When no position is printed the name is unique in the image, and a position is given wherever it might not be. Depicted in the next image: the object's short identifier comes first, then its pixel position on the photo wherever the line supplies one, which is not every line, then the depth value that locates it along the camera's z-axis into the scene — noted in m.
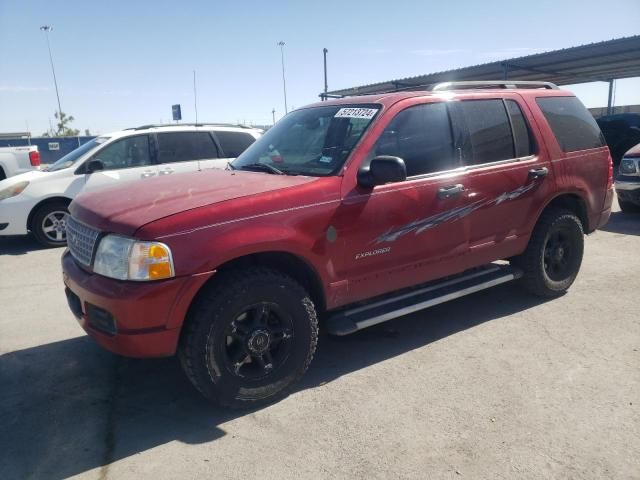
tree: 52.13
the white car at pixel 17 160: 9.80
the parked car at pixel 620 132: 14.75
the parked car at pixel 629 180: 8.41
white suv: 7.44
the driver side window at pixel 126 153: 7.82
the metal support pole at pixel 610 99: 23.12
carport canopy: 14.42
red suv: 2.84
